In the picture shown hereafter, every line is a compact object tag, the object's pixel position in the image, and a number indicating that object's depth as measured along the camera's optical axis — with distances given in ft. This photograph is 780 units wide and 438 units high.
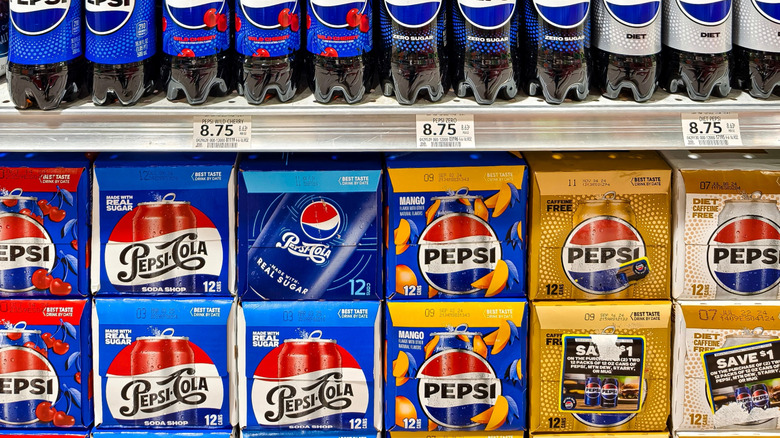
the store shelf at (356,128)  4.77
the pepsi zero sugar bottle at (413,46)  4.85
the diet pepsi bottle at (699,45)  4.83
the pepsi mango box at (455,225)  5.35
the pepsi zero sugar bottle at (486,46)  4.82
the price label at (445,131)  4.76
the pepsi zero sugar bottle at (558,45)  4.84
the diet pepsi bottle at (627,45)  4.85
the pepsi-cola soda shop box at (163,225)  5.34
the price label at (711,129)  4.77
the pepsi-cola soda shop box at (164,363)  5.47
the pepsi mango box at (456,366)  5.49
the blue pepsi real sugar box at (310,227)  5.32
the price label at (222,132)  4.77
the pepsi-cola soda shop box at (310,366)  5.46
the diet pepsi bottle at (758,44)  4.87
